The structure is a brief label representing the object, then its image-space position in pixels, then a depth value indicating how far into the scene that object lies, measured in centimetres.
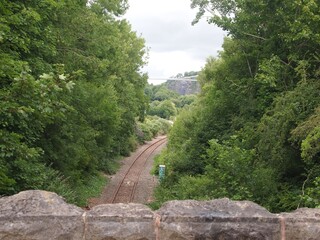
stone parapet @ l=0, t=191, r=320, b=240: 283
